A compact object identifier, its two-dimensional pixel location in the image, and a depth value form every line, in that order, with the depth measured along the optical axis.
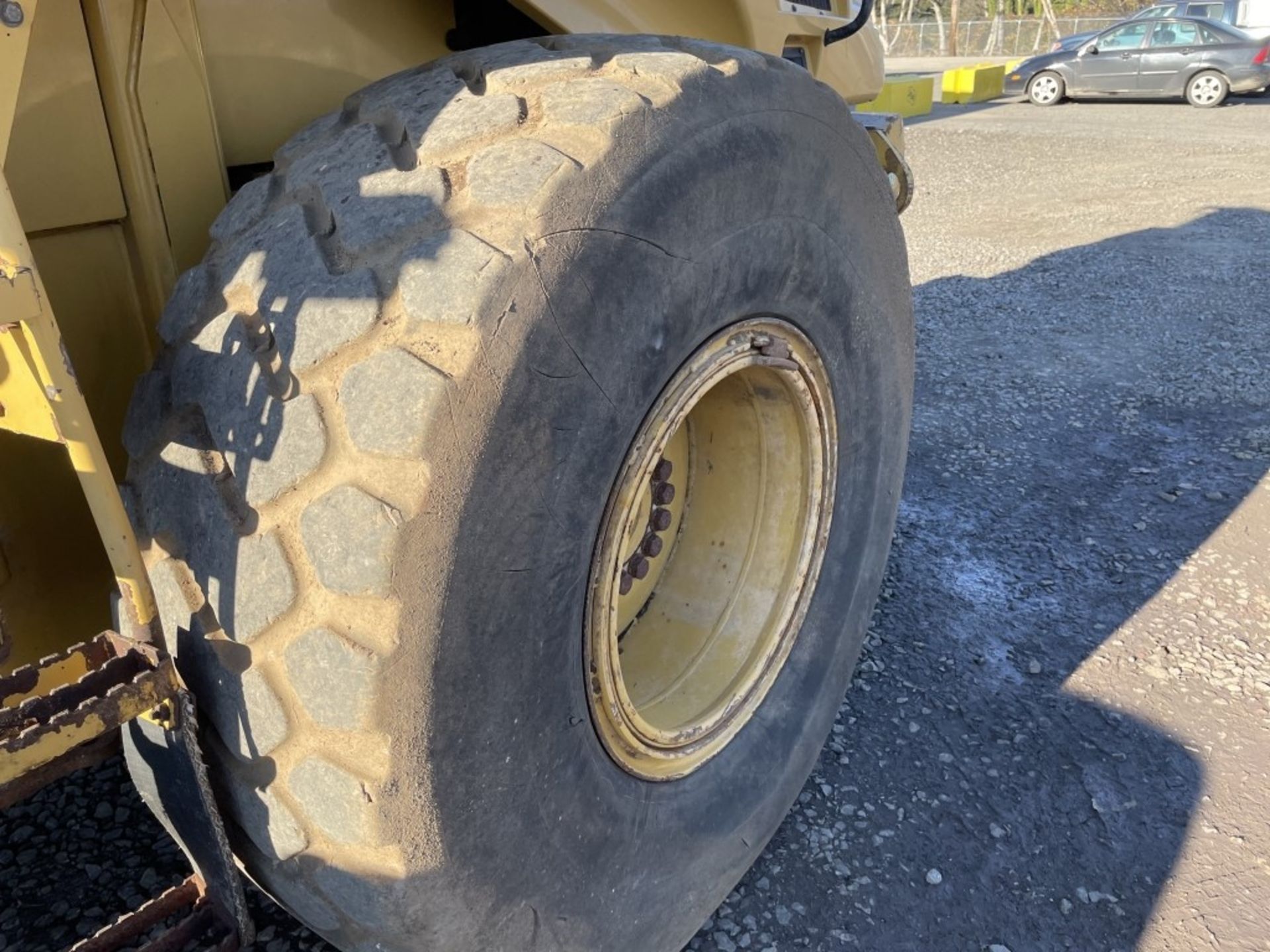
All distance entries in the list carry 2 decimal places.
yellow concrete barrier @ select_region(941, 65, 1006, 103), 16.98
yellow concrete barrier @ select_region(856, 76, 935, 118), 14.94
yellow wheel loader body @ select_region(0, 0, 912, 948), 1.05
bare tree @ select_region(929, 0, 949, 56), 34.12
